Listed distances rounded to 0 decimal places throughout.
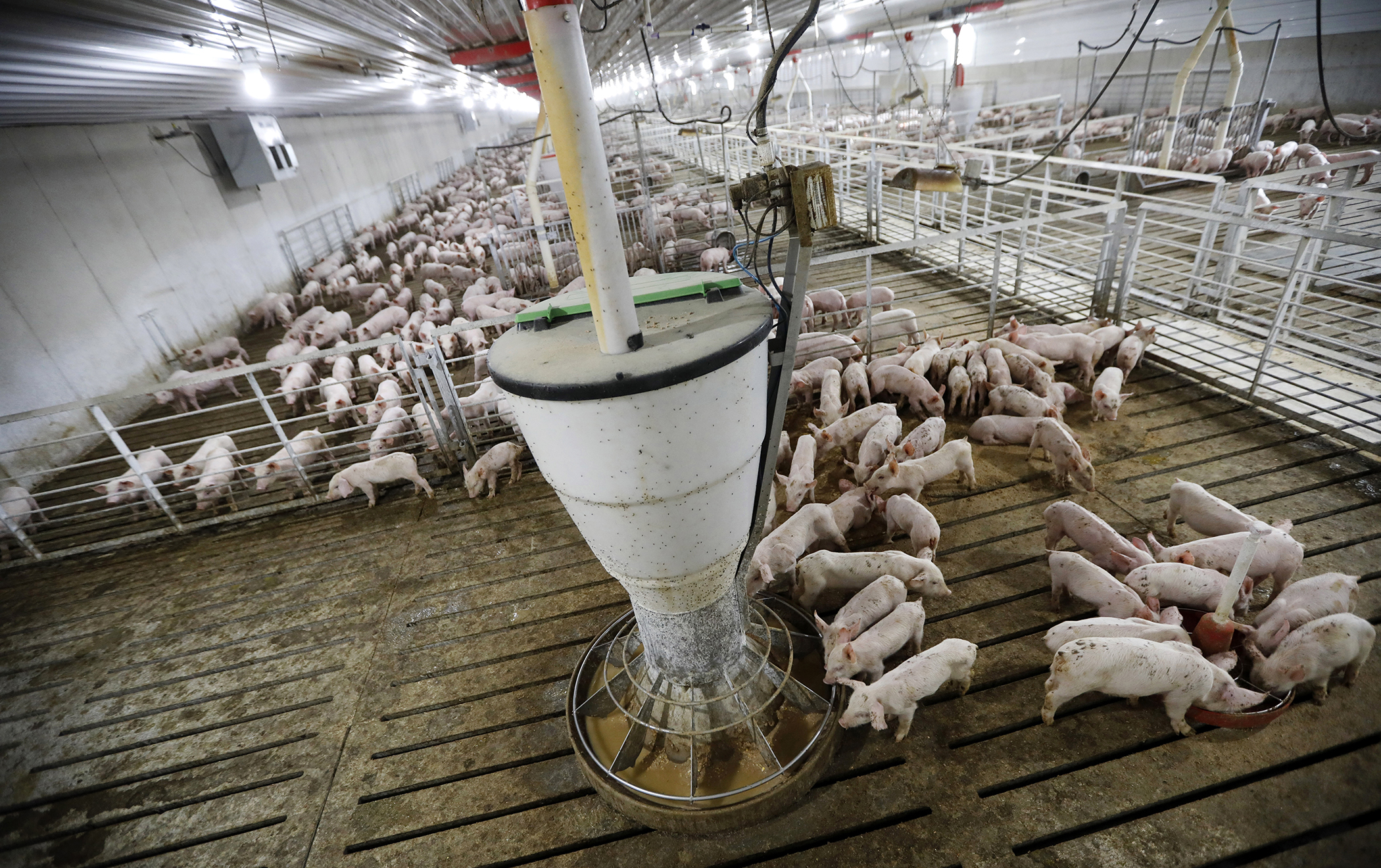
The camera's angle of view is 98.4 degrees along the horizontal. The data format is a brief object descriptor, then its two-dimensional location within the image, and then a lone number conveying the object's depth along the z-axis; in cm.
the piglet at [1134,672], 277
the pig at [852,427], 517
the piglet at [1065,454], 431
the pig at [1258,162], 1180
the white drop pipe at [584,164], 163
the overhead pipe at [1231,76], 1148
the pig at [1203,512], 363
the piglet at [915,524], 390
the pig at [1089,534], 362
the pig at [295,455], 574
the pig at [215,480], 574
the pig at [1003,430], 496
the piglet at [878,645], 302
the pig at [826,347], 628
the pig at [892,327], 652
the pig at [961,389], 545
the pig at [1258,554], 331
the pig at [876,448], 486
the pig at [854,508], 426
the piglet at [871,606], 341
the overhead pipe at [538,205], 1005
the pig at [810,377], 589
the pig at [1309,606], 301
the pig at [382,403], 657
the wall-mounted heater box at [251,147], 1201
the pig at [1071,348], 564
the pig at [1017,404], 503
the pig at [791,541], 371
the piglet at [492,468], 542
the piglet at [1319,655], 274
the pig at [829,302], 748
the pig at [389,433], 594
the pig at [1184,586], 330
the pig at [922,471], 440
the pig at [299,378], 760
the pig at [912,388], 550
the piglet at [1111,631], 304
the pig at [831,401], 553
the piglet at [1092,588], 329
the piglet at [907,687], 288
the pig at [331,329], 927
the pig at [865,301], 726
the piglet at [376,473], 543
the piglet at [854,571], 367
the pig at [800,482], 450
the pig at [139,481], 571
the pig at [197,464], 582
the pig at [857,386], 570
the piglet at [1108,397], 504
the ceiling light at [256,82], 683
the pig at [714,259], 1032
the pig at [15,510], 548
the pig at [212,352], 941
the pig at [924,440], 489
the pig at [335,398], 690
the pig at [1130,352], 557
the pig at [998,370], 547
